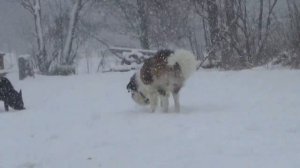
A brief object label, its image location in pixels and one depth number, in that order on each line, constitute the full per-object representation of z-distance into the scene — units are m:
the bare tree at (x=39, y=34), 27.45
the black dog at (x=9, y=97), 13.08
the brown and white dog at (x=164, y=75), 9.92
